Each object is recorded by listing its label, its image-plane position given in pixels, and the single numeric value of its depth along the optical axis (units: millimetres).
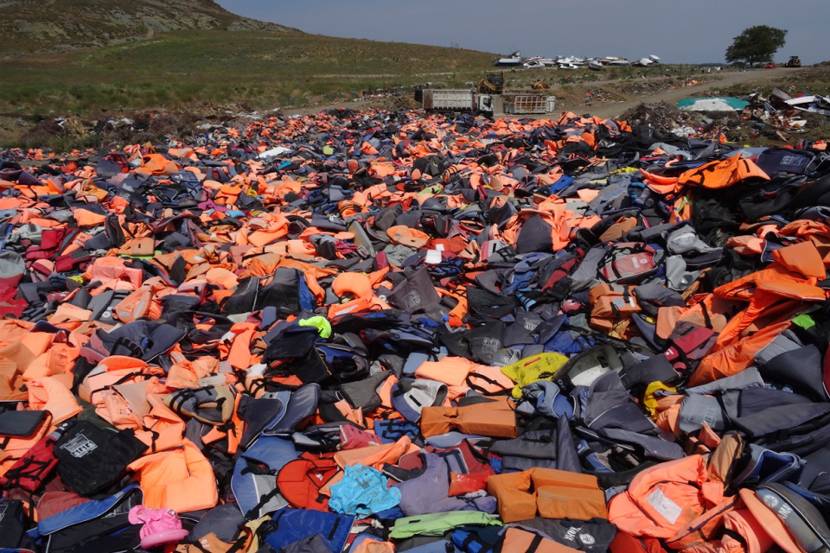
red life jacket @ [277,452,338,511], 3570
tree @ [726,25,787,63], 59375
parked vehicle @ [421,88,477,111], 22266
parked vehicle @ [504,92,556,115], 20984
